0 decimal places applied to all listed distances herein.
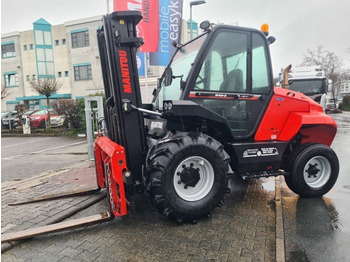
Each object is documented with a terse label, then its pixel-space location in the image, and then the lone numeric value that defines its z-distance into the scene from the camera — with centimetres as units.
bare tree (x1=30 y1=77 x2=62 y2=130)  1780
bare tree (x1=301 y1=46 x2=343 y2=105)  3766
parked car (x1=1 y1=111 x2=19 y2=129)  1958
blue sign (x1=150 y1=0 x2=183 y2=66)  1096
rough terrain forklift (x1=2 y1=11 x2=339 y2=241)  342
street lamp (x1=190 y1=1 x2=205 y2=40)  1188
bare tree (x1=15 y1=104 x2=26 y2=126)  1833
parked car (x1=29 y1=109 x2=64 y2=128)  1783
